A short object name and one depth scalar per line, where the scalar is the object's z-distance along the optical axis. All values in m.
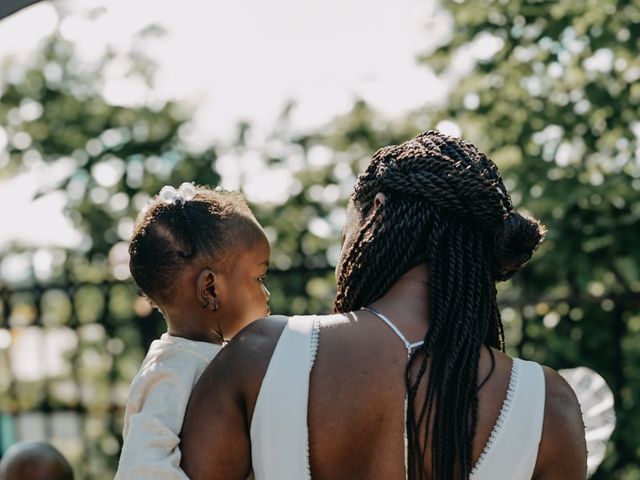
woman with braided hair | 2.04
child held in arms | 2.45
